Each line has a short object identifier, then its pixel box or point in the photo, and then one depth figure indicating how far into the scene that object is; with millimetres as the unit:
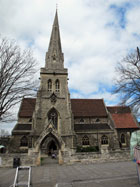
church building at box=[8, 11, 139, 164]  16750
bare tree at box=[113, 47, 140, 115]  11156
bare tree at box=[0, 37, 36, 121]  9479
